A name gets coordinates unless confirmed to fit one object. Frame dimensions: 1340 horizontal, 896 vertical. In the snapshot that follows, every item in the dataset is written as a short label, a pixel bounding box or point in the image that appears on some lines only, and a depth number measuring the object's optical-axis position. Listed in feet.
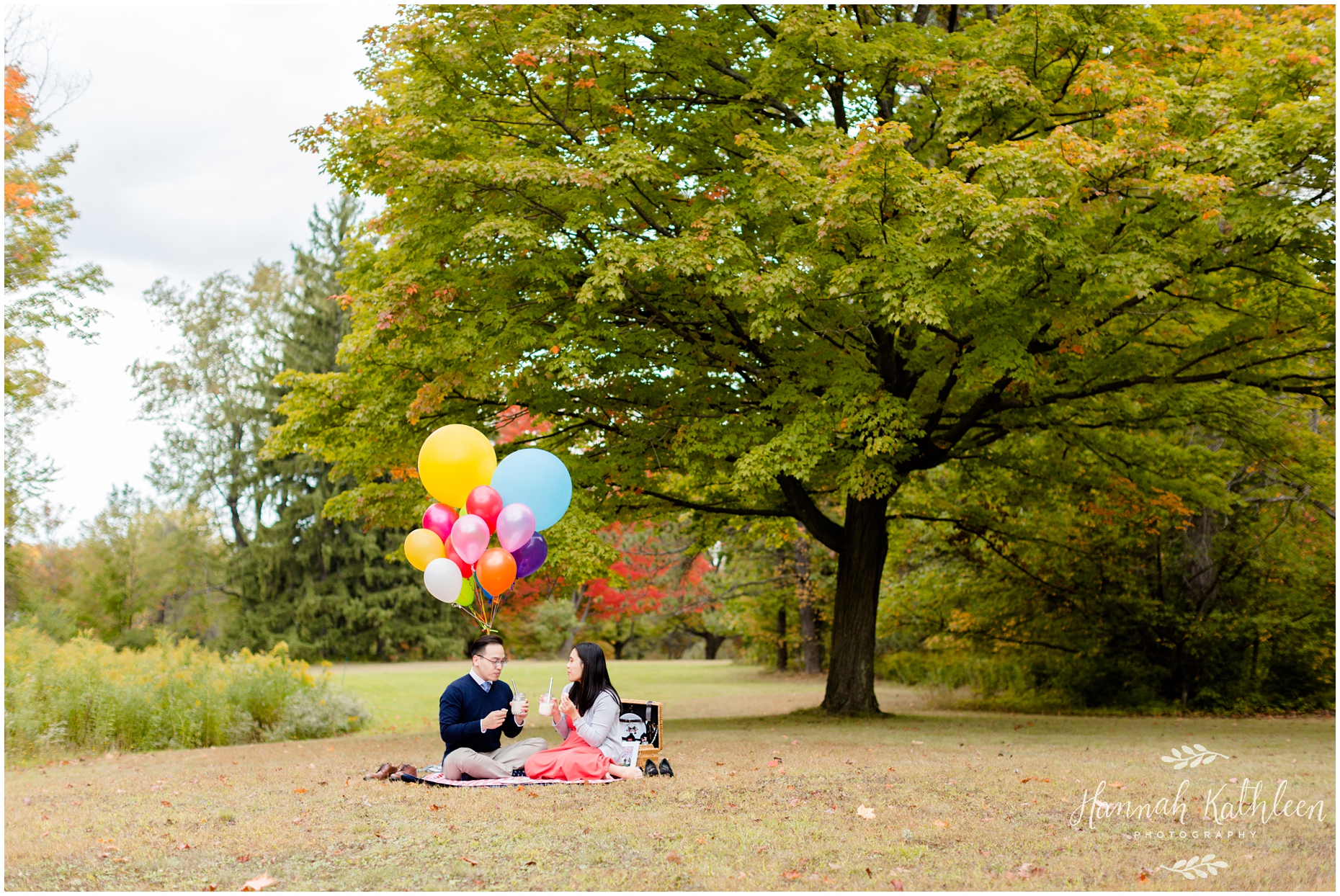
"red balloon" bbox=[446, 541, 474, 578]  27.91
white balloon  26.94
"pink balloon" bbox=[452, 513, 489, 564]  27.22
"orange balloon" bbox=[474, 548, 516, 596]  27.48
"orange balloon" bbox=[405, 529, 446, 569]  27.81
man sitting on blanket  25.13
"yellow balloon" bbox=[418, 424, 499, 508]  28.78
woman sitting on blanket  25.22
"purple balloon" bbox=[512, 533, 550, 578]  29.37
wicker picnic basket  27.25
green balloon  28.50
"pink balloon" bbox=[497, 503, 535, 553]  27.81
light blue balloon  28.94
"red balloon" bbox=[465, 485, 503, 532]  28.12
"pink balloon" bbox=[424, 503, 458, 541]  28.78
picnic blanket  24.56
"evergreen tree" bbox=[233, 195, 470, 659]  115.14
